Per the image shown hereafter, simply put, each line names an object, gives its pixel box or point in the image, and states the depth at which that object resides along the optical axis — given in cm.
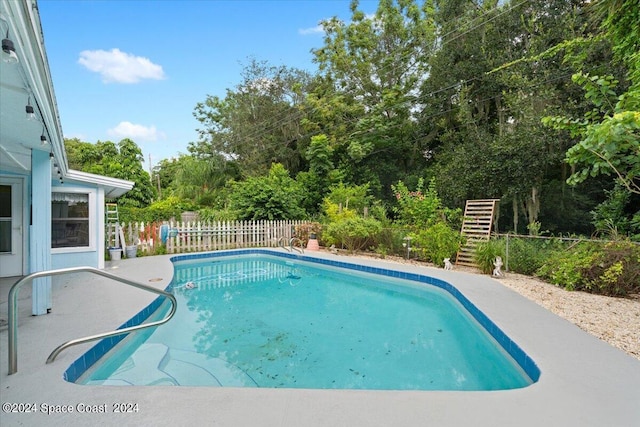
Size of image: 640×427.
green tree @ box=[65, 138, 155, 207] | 1589
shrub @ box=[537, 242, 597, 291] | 562
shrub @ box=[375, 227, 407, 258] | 931
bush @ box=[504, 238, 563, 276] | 673
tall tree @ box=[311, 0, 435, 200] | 1524
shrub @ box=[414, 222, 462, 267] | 807
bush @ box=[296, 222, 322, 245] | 1134
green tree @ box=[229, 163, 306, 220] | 1198
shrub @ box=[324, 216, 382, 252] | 968
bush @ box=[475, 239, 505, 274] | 721
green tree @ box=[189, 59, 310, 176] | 1819
